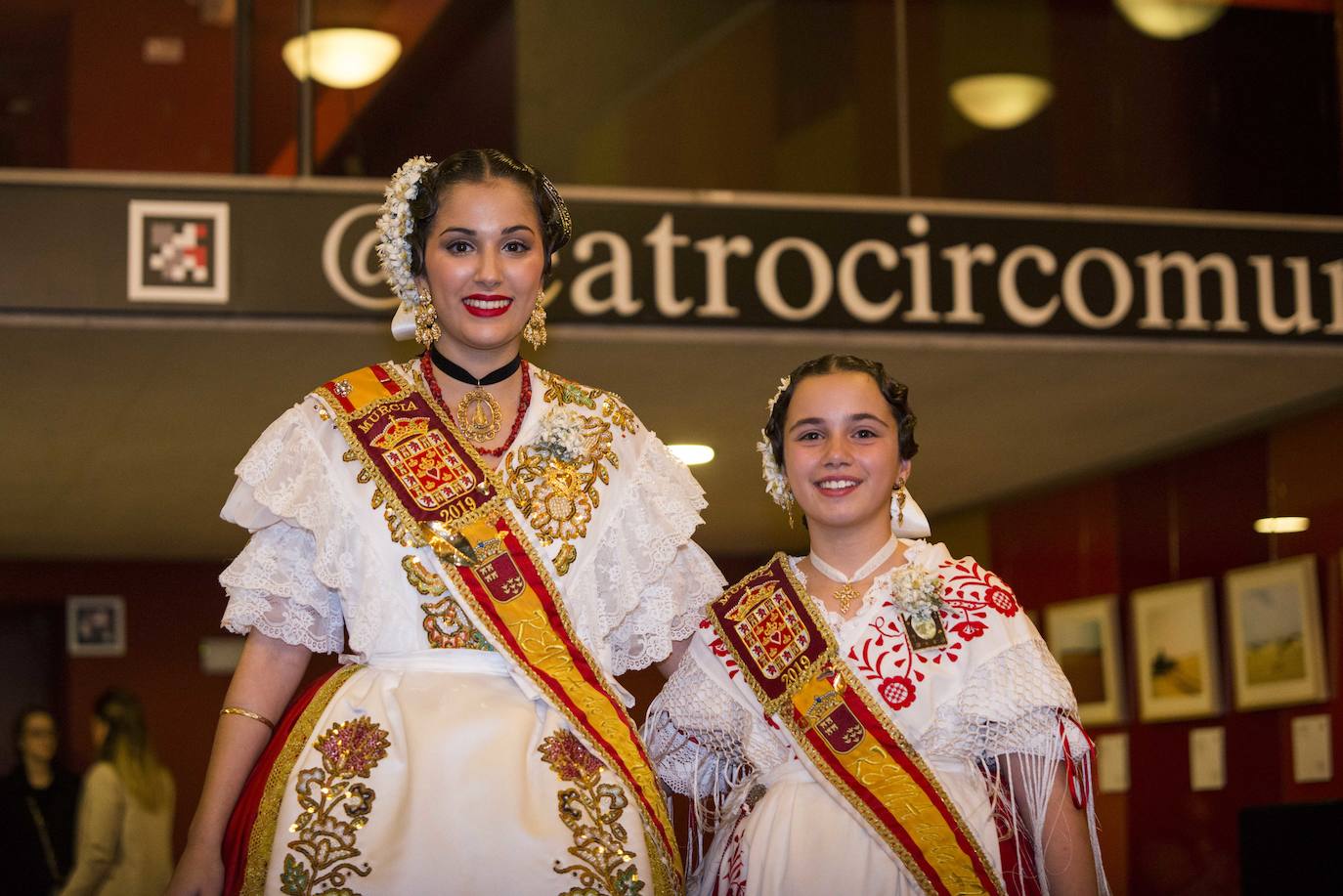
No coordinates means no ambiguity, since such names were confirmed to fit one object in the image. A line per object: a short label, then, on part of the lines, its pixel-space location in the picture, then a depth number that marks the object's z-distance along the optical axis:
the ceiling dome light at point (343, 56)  4.82
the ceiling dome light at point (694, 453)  6.25
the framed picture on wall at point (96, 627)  8.36
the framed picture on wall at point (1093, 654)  6.50
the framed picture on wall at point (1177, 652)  5.96
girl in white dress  2.24
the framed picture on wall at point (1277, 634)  5.52
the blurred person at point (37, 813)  6.07
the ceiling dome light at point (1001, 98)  5.20
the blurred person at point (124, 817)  5.53
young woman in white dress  1.96
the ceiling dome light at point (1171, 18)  5.39
